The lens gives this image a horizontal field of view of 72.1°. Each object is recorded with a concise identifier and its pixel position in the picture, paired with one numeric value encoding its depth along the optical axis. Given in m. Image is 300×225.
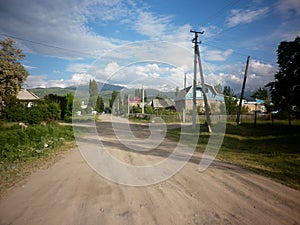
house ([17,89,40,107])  39.25
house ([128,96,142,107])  53.98
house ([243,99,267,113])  56.75
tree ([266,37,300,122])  14.48
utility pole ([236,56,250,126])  21.19
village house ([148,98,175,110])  44.38
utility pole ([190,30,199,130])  16.30
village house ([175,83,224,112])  38.56
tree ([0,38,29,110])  24.78
